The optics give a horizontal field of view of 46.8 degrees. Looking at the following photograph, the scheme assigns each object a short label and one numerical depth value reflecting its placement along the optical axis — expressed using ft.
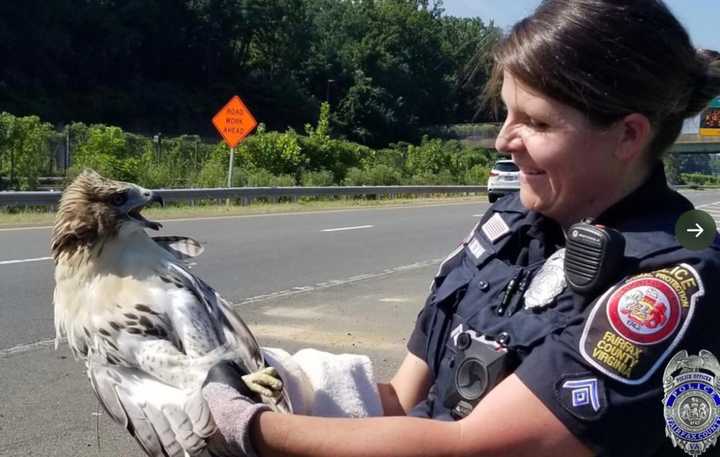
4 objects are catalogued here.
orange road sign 71.46
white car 85.15
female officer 5.13
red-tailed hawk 6.40
